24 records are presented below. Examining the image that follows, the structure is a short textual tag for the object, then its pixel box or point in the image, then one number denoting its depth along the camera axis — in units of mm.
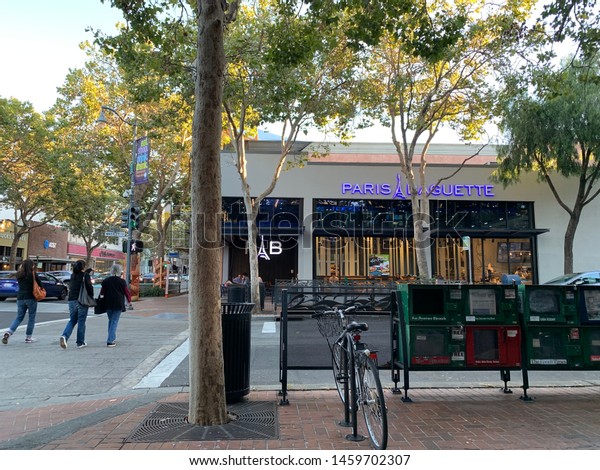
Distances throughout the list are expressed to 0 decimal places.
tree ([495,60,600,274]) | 19406
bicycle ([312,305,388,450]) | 3770
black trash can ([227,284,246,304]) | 15234
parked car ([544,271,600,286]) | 15172
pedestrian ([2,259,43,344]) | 9570
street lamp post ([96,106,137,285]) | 18266
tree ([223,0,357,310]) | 14156
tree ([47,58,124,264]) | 23359
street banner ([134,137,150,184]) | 18422
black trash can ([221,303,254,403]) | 5336
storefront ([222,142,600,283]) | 25219
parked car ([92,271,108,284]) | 35581
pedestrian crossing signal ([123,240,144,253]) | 18312
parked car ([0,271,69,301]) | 20891
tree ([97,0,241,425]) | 4531
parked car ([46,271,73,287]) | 29631
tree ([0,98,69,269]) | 26766
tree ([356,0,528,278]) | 15062
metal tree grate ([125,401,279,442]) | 4219
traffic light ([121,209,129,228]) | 18972
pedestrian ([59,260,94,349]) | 9219
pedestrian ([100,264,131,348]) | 9406
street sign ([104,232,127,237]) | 19245
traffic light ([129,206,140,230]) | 18639
